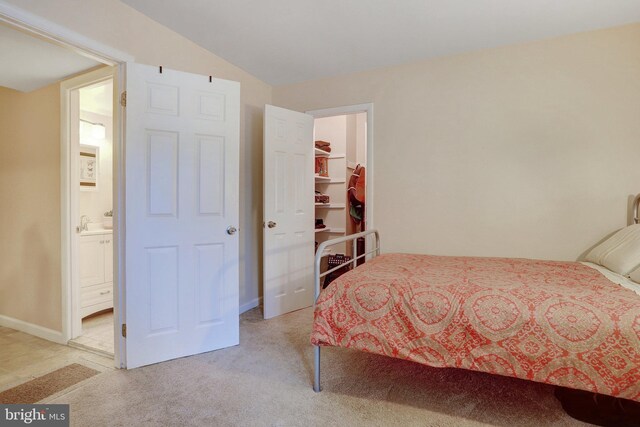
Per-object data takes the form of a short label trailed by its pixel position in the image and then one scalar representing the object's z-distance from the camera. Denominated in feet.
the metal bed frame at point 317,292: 6.12
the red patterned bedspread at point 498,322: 4.27
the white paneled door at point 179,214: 7.07
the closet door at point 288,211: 10.24
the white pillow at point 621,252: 6.13
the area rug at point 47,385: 6.07
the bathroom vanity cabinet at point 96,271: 10.25
